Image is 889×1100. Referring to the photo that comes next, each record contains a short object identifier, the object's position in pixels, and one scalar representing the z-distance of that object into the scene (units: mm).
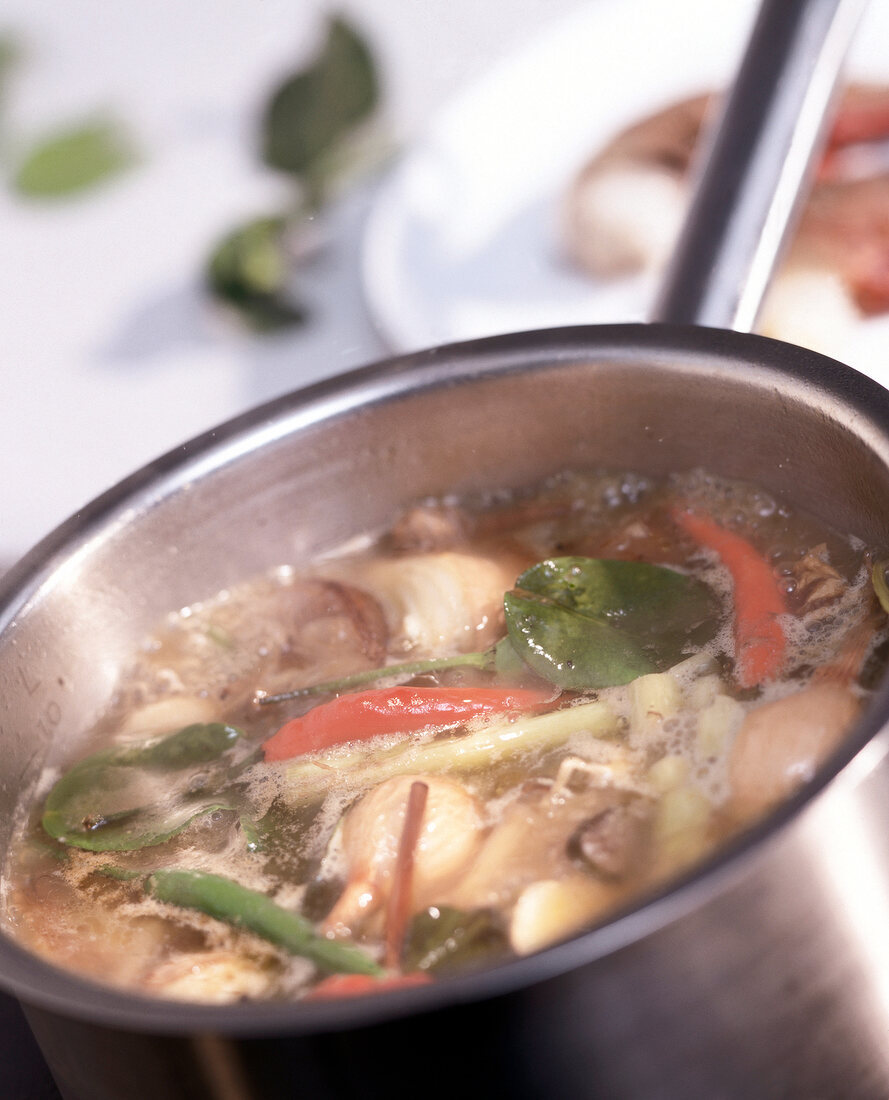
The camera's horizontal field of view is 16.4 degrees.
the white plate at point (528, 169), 849
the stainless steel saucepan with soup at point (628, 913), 523
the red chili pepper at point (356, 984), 553
